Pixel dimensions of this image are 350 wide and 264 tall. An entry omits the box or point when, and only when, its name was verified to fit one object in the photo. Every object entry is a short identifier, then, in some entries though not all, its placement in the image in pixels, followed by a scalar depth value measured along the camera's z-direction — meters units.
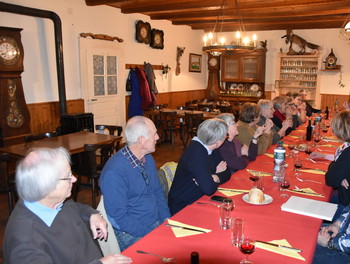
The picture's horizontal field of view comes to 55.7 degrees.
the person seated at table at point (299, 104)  6.22
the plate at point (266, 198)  2.34
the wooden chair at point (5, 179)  3.54
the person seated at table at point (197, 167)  2.58
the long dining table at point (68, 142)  3.98
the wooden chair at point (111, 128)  5.36
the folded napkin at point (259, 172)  3.02
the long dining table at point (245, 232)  1.65
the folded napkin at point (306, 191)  2.55
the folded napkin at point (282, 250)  1.66
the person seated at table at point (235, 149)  3.16
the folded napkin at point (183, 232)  1.87
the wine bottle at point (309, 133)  4.54
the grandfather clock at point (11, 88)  5.11
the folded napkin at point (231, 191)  2.54
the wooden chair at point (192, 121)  7.23
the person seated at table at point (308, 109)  7.38
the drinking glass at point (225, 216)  1.96
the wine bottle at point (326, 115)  6.90
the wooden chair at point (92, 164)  4.05
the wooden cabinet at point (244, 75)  11.00
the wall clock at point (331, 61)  9.89
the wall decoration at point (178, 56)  10.21
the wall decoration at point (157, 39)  8.97
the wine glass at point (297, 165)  3.07
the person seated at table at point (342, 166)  2.62
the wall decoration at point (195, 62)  11.06
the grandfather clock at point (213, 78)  11.79
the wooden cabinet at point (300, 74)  10.44
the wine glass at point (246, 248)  1.58
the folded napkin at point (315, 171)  3.10
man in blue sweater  2.20
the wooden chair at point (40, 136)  4.55
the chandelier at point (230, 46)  4.75
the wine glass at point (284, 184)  2.61
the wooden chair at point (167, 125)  7.64
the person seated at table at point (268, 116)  4.57
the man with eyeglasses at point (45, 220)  1.47
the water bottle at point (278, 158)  2.88
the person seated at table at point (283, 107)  5.55
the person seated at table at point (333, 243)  2.26
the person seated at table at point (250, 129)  3.78
